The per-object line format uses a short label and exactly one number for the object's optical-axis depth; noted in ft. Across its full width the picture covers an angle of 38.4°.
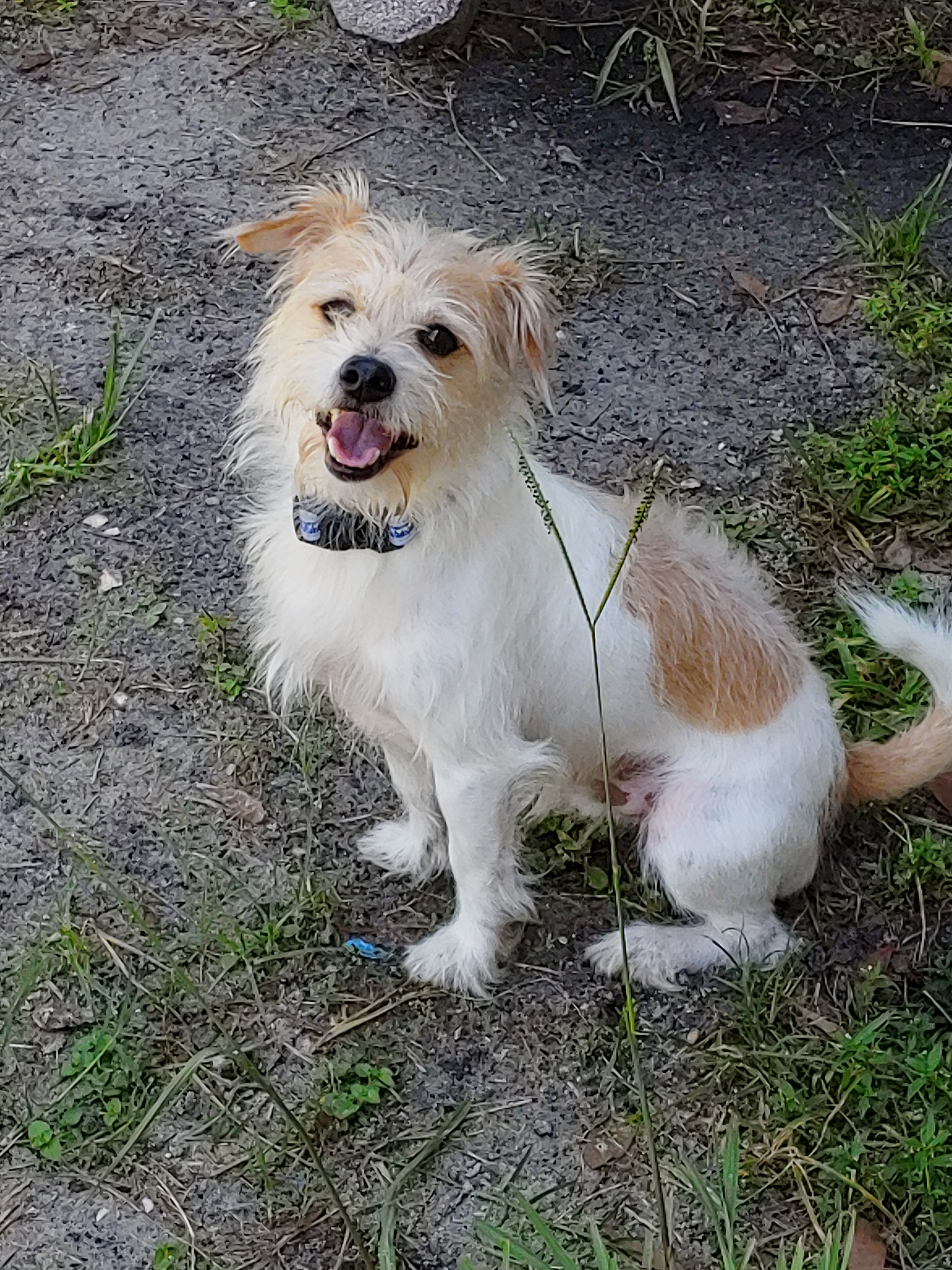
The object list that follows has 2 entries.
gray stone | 15.87
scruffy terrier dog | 7.55
